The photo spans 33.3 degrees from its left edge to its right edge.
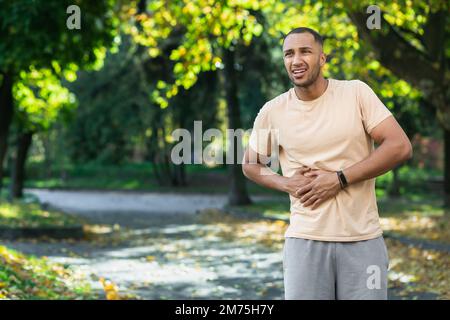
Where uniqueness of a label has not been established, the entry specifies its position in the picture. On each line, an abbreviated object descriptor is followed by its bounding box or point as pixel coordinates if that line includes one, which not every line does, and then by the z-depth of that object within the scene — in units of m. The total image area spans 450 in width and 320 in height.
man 3.59
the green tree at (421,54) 13.55
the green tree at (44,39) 14.33
